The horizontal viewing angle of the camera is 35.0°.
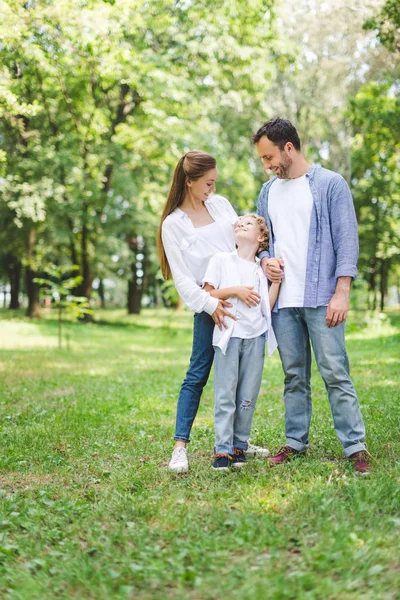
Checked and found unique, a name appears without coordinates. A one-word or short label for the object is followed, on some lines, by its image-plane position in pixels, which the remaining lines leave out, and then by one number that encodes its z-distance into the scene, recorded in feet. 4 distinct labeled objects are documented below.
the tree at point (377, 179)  47.91
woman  14.62
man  13.75
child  14.40
